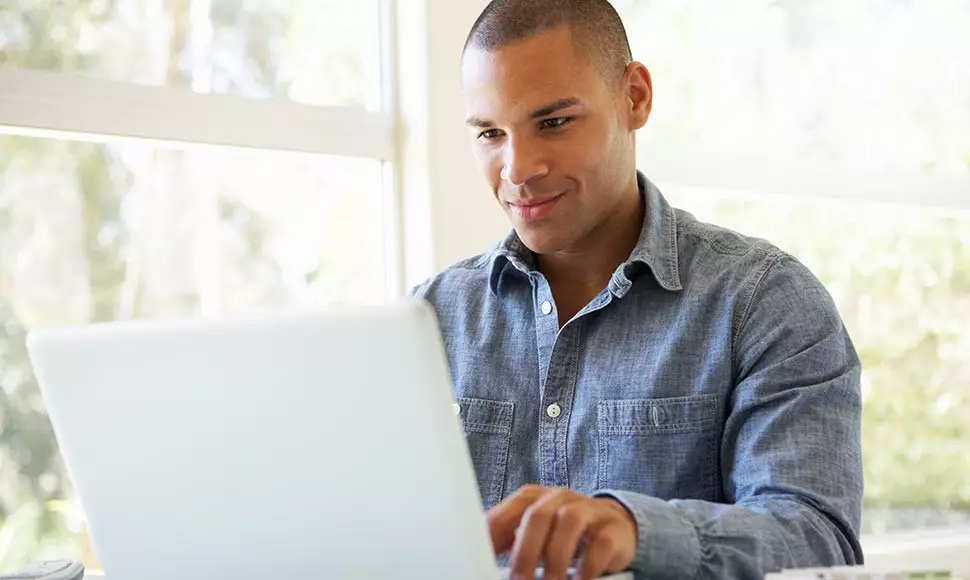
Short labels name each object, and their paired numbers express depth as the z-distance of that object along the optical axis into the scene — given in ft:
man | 5.91
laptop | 4.78
